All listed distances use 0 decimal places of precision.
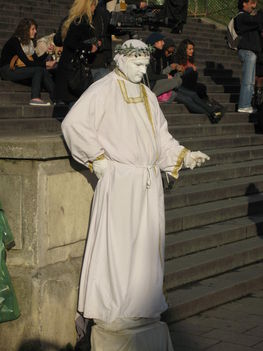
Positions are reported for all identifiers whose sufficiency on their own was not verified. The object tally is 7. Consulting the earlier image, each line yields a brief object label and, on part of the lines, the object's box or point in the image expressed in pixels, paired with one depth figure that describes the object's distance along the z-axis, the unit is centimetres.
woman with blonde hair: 1072
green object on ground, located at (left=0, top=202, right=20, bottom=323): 671
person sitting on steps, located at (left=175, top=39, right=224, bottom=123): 1409
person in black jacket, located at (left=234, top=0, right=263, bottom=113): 1512
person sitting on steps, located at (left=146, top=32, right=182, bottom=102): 1399
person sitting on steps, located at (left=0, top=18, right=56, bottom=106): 1300
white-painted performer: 670
